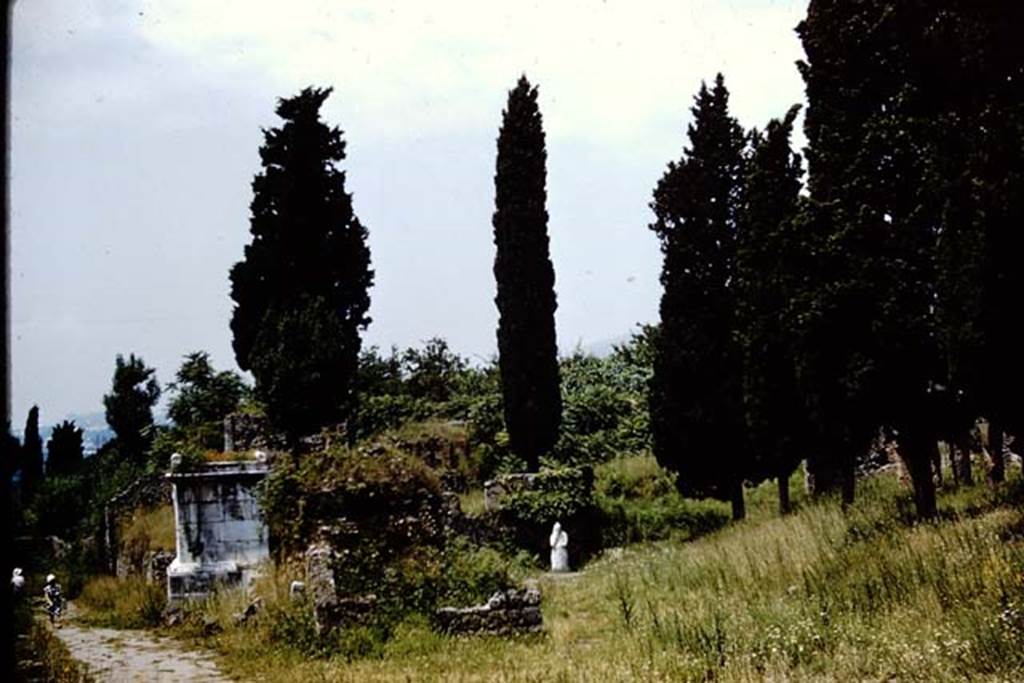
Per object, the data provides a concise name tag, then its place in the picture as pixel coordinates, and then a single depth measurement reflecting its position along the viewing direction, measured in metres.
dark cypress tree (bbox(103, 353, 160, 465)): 46.31
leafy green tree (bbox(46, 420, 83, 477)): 52.25
